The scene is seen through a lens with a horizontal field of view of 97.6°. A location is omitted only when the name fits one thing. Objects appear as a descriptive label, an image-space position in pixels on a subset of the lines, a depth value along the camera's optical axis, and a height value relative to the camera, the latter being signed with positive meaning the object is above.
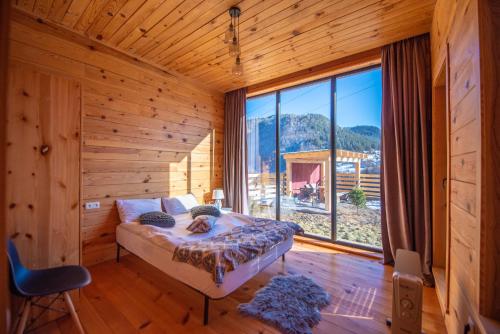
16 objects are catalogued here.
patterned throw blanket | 1.76 -0.72
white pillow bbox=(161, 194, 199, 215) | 3.32 -0.57
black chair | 1.35 -0.77
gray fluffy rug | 1.74 -1.22
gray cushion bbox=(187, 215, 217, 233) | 2.48 -0.67
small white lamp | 3.91 -0.49
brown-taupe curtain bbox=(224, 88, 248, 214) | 4.29 +0.28
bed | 1.79 -0.87
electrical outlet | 2.75 -0.48
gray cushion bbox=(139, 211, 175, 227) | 2.69 -0.64
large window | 3.22 +0.20
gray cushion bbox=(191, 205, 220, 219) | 3.09 -0.62
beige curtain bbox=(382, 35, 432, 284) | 2.53 +0.23
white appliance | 1.47 -0.93
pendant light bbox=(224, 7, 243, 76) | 1.96 +1.17
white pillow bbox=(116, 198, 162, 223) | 2.85 -0.55
